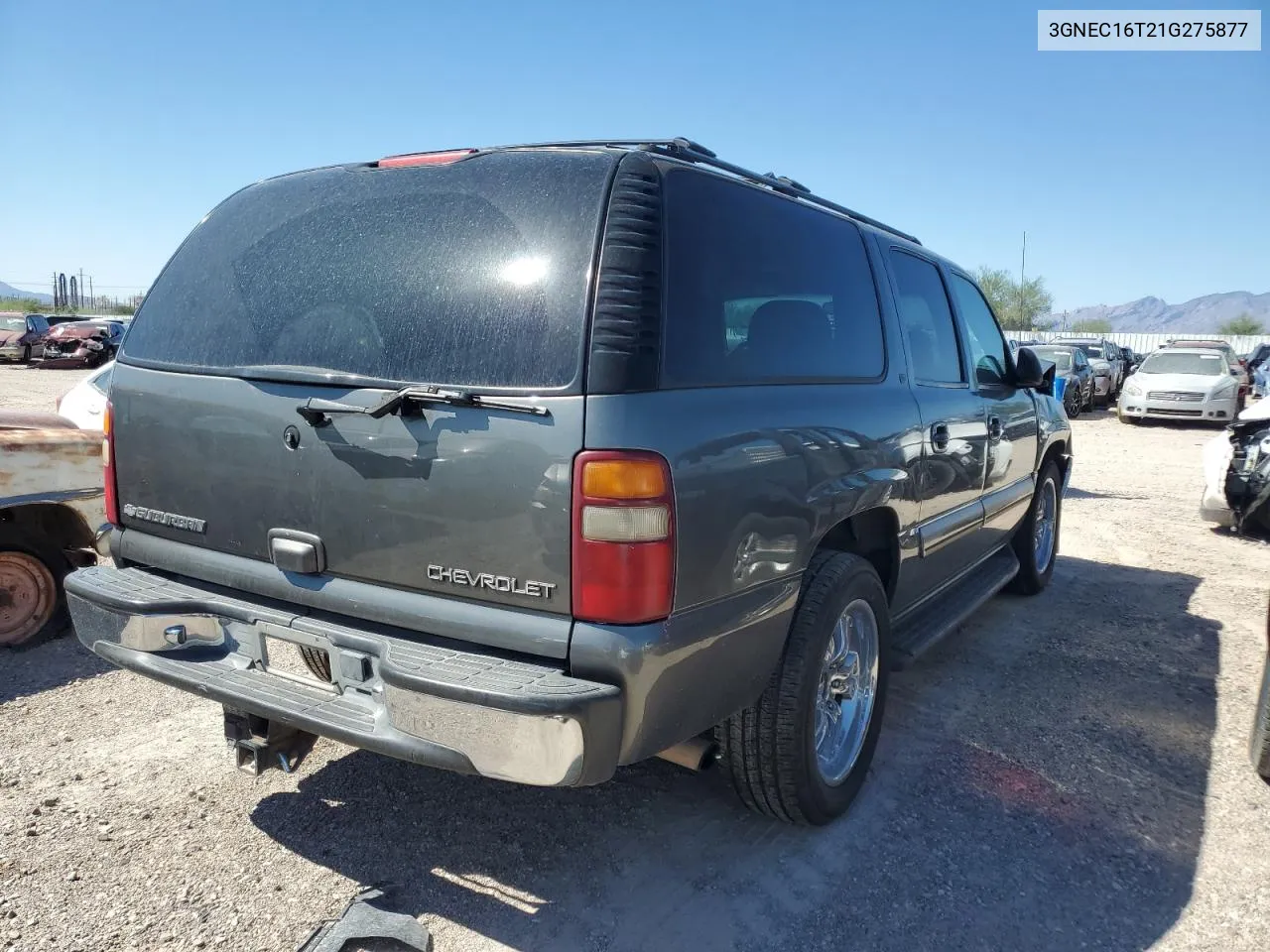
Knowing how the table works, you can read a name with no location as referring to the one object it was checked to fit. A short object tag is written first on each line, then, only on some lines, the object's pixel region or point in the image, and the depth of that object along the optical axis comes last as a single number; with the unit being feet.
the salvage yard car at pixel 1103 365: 71.61
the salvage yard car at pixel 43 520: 14.32
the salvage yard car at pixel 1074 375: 62.69
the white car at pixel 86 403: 22.29
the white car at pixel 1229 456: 24.94
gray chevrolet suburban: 7.06
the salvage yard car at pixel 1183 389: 56.65
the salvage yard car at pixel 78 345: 82.28
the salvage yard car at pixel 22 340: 85.71
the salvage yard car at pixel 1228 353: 60.90
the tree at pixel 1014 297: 245.65
